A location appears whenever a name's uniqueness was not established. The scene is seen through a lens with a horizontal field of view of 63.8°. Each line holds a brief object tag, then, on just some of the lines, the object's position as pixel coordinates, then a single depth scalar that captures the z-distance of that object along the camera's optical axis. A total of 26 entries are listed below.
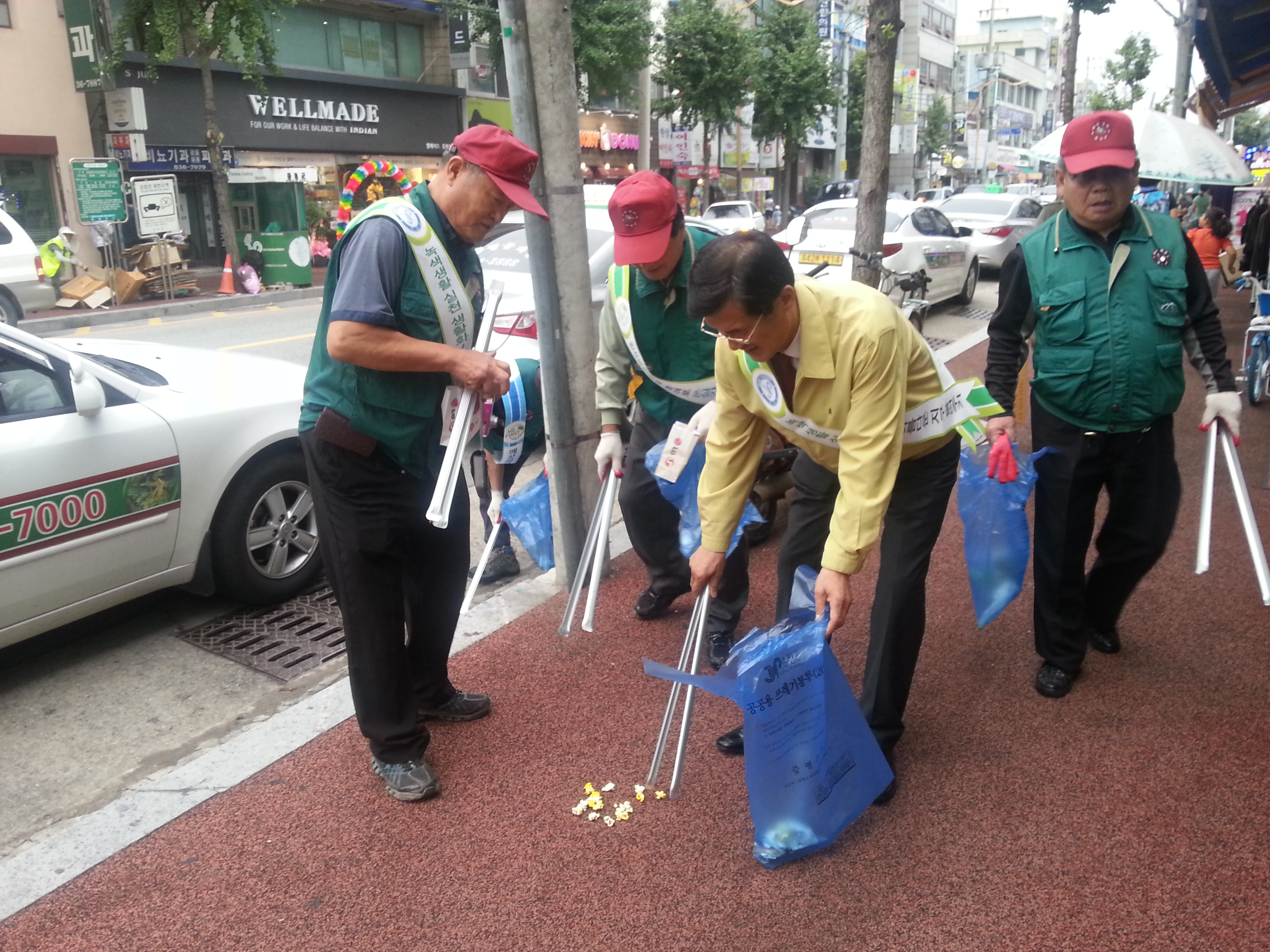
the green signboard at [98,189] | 16.06
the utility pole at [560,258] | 3.95
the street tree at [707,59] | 30.52
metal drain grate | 4.14
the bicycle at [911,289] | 11.46
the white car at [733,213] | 26.57
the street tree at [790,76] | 33.84
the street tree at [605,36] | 26.09
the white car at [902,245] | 11.67
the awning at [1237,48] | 7.28
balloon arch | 20.81
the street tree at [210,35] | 17.48
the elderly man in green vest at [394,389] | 2.70
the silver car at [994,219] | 17.61
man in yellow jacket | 2.31
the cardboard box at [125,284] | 17.03
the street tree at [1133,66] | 42.06
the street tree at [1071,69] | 24.81
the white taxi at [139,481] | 3.62
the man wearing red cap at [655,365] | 3.32
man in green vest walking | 3.12
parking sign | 16.67
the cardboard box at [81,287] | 16.45
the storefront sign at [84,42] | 18.41
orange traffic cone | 18.42
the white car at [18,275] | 13.32
